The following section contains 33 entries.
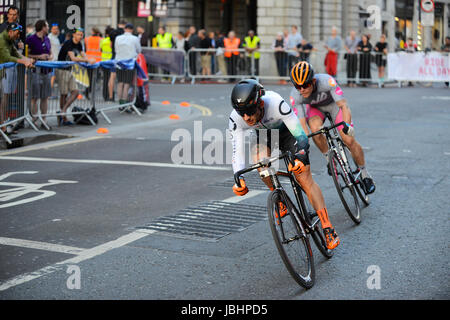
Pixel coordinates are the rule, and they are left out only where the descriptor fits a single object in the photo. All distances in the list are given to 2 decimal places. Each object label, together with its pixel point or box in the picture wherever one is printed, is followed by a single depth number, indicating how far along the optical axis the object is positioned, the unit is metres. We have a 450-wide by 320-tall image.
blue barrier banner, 14.86
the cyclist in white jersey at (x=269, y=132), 5.75
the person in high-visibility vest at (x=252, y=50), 30.34
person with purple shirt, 14.91
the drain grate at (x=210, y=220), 7.55
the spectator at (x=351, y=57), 29.00
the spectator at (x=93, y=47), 25.22
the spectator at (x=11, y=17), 14.13
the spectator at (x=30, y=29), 27.01
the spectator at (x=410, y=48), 29.17
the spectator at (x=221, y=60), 30.06
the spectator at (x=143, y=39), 28.44
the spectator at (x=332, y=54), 29.80
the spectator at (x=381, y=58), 28.84
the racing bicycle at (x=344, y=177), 7.98
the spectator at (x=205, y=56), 30.06
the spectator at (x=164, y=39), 30.62
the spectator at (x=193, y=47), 29.80
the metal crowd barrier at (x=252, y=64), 29.31
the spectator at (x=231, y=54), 30.12
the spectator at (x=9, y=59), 13.69
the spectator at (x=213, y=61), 30.27
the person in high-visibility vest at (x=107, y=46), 24.91
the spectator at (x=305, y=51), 30.03
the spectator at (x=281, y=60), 29.88
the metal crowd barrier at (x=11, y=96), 13.59
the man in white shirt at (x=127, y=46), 19.30
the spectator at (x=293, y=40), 30.95
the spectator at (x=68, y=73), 15.74
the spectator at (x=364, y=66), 28.89
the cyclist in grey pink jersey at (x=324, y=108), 8.48
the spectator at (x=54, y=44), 23.23
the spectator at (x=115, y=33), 24.45
